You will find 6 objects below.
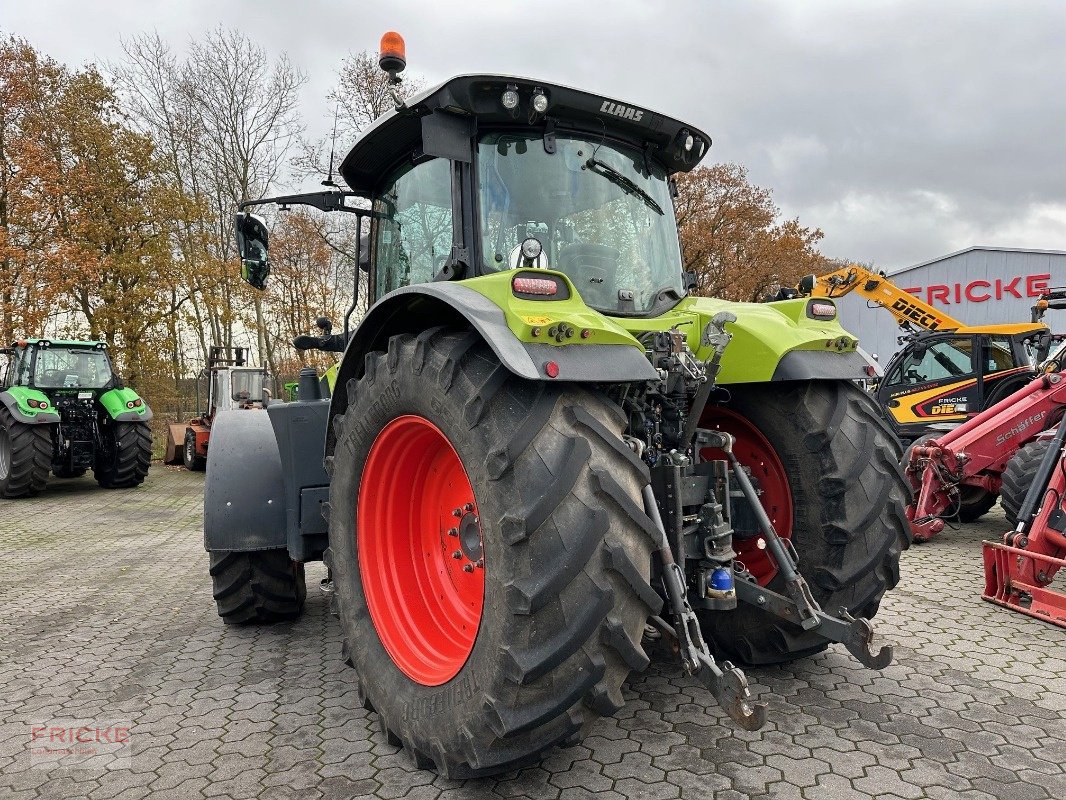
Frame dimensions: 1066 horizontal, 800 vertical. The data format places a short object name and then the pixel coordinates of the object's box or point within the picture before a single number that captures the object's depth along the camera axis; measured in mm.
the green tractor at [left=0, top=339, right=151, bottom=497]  11703
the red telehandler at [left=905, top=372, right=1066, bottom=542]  6410
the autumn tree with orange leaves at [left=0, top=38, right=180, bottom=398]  16438
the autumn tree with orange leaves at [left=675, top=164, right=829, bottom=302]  24953
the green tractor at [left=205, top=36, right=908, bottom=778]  2043
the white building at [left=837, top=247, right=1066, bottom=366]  25125
